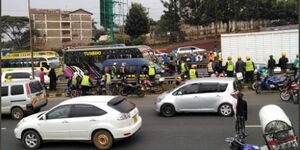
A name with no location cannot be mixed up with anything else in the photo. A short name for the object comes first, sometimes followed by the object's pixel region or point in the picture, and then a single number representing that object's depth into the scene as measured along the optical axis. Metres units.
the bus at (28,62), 33.50
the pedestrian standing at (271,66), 21.27
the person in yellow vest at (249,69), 20.94
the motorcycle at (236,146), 7.38
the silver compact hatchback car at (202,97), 13.70
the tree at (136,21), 61.97
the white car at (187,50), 45.34
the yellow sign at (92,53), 31.41
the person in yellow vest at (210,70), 22.86
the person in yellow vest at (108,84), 21.22
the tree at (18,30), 93.38
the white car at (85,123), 9.98
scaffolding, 58.88
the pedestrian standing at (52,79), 25.09
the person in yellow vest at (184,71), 21.86
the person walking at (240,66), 21.31
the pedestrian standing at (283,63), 21.87
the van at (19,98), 15.57
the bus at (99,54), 30.59
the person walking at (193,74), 19.97
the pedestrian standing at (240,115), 10.02
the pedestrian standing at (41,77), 24.51
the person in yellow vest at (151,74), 22.06
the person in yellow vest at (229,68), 21.31
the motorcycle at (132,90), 20.67
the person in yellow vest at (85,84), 20.83
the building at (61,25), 115.44
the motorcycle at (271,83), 17.97
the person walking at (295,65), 20.14
